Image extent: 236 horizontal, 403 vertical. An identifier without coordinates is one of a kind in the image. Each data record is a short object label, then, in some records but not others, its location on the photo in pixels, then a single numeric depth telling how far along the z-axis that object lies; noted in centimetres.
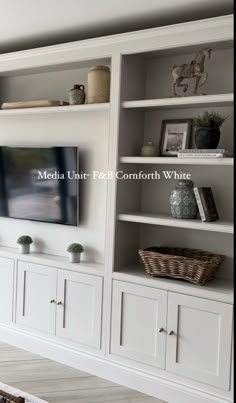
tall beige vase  280
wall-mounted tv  306
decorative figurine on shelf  246
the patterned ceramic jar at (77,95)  294
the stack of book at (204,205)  248
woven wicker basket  243
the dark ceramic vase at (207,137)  246
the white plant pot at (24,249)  322
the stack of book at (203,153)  236
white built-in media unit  243
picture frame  268
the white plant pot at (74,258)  298
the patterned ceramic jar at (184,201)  255
